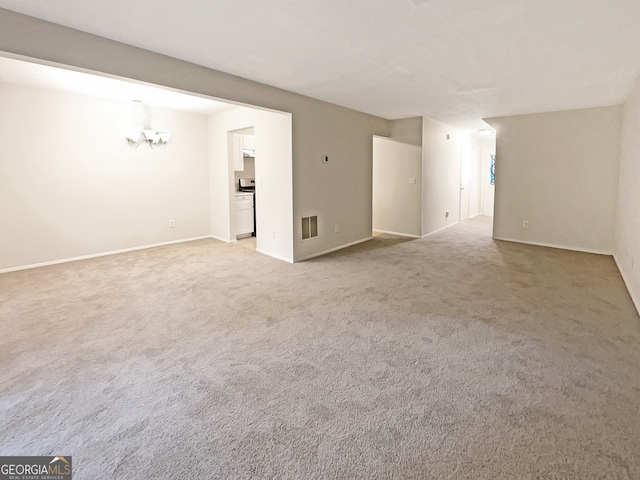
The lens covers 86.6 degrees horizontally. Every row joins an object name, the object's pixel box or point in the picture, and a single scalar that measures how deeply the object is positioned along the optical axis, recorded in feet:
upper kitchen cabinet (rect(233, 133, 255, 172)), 21.73
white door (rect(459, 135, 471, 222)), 29.50
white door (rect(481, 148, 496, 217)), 33.42
